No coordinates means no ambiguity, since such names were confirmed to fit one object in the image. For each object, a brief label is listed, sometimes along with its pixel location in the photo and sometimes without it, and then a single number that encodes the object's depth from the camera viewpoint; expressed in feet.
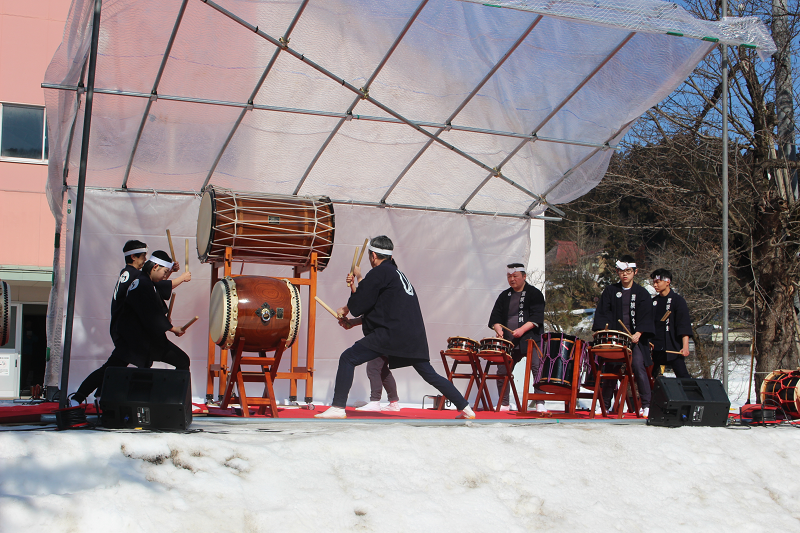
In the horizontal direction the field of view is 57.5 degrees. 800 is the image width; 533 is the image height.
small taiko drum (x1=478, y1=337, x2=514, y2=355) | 22.26
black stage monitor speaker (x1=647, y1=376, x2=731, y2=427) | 16.83
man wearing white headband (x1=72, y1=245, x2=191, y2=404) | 18.01
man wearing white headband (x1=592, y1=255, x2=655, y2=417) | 22.12
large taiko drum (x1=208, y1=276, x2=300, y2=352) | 17.58
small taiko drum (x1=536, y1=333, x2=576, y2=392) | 21.35
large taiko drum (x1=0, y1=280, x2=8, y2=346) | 21.39
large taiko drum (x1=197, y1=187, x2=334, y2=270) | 21.18
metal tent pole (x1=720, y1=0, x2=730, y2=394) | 22.33
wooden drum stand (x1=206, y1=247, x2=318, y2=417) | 18.21
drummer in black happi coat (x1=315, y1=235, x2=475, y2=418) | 18.11
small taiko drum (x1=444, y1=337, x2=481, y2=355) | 22.81
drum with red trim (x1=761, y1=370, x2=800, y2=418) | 21.50
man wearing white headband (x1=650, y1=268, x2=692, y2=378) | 22.77
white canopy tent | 18.72
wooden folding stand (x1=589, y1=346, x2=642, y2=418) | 20.84
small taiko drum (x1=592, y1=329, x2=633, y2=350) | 20.65
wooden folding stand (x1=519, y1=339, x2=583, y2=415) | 21.01
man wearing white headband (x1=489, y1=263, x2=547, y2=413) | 23.70
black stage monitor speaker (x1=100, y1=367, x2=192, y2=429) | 12.44
